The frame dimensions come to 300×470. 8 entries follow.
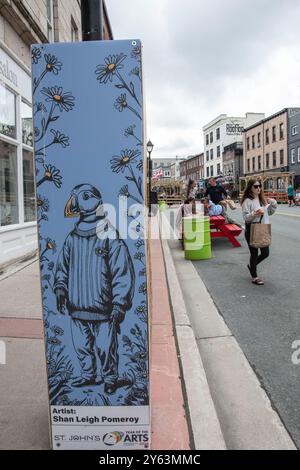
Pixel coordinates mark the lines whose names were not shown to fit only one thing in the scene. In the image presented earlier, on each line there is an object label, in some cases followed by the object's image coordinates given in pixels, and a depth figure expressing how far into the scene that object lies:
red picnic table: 11.05
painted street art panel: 2.10
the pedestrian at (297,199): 33.40
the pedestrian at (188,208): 11.33
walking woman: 6.82
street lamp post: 23.79
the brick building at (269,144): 44.31
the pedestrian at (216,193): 12.23
